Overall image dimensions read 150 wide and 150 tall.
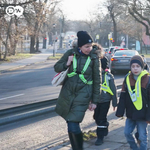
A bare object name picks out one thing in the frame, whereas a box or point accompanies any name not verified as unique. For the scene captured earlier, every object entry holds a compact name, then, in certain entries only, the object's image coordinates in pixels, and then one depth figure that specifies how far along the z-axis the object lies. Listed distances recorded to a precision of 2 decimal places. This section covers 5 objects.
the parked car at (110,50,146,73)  27.72
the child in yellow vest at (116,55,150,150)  5.99
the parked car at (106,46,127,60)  44.49
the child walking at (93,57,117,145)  7.39
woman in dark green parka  5.76
